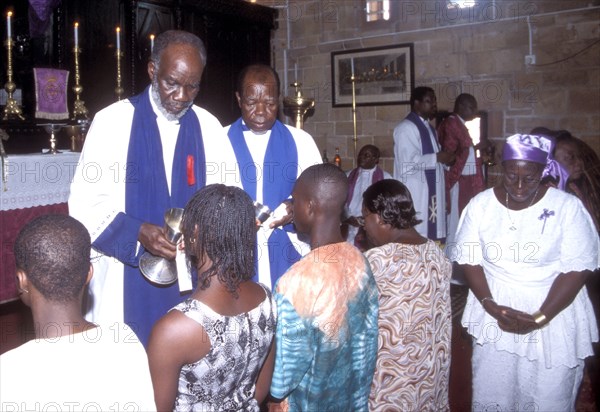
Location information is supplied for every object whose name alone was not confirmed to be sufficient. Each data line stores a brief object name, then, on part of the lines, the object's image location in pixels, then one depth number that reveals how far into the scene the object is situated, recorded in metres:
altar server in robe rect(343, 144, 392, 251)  7.43
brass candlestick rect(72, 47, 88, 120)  5.10
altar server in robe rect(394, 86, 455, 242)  6.75
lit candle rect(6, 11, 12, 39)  4.33
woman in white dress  2.71
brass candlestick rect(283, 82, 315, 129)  7.15
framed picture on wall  8.69
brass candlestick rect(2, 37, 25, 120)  4.63
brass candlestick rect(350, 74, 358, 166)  8.71
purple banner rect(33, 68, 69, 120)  5.12
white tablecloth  3.86
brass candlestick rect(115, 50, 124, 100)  5.06
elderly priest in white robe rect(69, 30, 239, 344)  2.49
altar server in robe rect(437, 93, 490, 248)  7.04
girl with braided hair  1.68
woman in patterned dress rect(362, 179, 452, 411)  2.38
